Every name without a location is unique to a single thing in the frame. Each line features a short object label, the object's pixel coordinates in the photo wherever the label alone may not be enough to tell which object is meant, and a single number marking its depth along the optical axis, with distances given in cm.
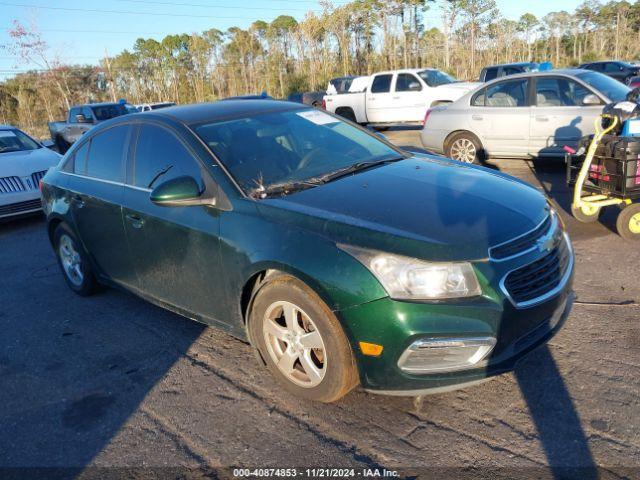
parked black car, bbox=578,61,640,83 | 2169
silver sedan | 812
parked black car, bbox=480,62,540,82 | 1756
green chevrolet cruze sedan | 262
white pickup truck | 1545
